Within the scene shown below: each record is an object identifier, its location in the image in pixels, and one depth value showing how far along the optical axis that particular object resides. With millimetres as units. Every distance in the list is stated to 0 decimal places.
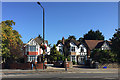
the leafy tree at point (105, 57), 33094
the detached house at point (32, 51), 44312
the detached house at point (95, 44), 49125
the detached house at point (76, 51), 46969
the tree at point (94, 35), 81062
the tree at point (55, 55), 41188
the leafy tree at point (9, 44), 29553
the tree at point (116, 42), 26812
